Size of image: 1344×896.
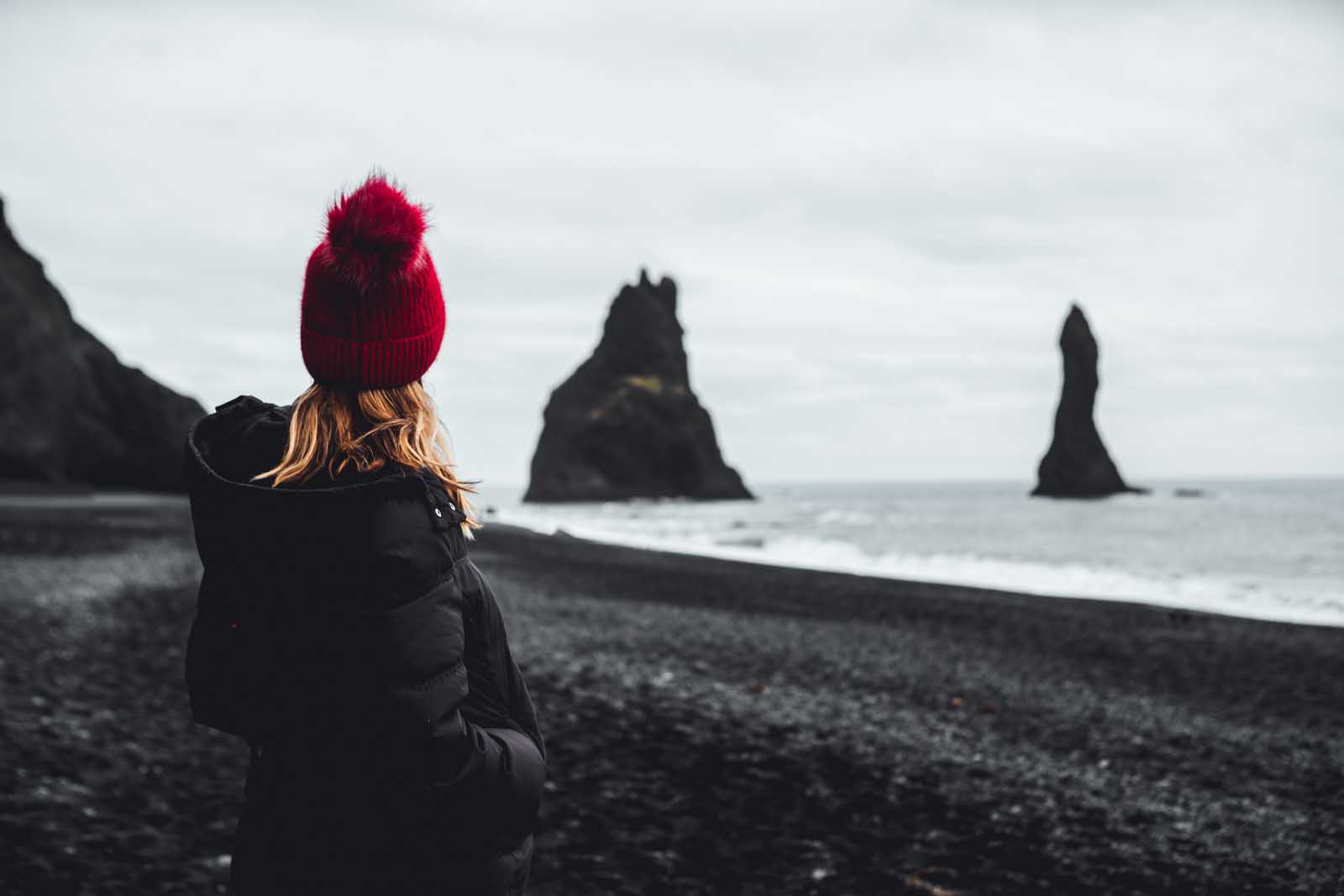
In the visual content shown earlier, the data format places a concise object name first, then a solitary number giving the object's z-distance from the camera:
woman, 2.09
